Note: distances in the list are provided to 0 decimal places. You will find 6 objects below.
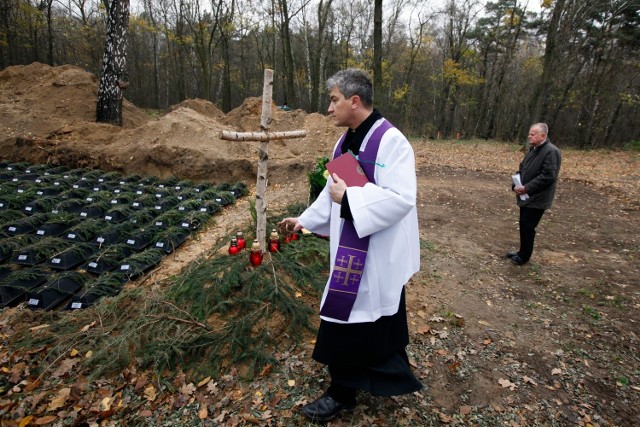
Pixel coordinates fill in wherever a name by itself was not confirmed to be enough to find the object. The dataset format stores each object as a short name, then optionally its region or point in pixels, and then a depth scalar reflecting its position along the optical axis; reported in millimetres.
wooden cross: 3186
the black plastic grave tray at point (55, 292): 3988
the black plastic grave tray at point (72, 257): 4734
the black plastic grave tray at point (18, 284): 4051
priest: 1961
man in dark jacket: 4352
